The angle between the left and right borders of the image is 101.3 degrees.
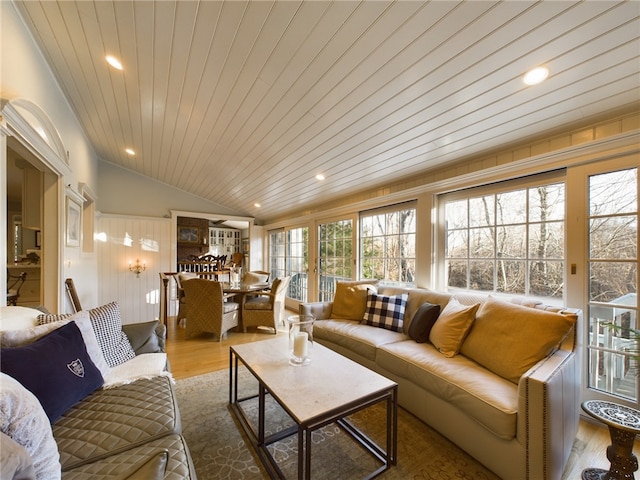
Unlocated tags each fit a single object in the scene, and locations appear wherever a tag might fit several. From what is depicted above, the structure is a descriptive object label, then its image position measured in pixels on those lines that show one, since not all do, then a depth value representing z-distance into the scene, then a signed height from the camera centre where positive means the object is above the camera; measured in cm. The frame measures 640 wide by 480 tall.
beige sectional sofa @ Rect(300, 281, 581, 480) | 129 -85
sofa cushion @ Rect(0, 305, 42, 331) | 130 -40
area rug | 143 -127
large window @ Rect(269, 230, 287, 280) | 592 -28
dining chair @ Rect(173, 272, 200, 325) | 421 -93
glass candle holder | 172 -66
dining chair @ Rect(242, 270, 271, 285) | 537 -76
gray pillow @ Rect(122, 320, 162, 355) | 197 -73
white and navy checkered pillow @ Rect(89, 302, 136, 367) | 168 -62
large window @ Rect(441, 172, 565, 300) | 215 +2
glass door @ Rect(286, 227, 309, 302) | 518 -42
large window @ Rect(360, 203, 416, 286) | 325 -4
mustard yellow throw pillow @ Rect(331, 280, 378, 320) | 298 -68
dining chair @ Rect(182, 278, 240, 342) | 359 -91
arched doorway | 198 +45
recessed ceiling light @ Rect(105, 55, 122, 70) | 197 +139
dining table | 395 -76
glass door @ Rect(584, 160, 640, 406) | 175 -29
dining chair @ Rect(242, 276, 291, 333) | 397 -106
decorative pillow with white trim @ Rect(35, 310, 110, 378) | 148 -52
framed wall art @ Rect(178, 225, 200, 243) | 698 +21
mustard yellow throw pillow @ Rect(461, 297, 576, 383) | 154 -61
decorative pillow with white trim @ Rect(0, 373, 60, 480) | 73 -54
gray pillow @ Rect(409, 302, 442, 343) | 225 -70
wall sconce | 503 -49
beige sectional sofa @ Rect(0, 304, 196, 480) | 74 -80
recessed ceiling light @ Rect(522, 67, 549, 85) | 145 +94
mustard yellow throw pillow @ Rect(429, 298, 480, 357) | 195 -68
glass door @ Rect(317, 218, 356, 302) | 411 -22
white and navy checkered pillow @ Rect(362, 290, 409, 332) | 261 -72
